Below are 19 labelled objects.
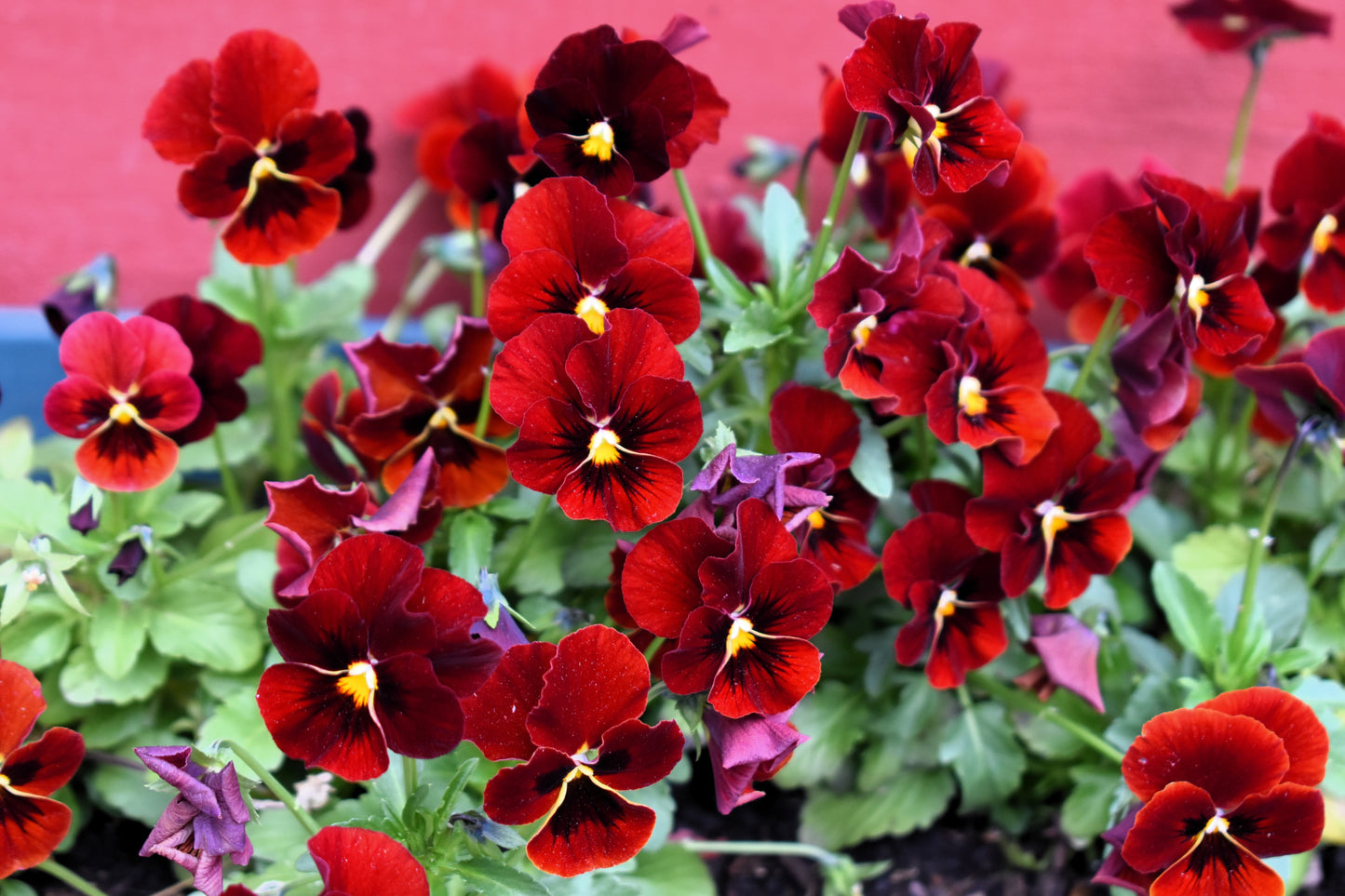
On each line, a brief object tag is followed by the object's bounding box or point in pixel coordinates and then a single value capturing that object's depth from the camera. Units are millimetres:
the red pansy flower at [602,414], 685
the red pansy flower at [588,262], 698
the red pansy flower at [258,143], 751
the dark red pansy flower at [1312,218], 800
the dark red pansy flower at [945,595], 751
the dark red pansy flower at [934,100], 701
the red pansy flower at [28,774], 702
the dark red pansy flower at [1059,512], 753
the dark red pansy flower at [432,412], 758
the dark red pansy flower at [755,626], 682
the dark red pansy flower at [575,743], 677
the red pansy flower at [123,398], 733
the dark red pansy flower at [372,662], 675
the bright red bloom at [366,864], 667
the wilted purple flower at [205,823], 675
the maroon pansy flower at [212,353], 765
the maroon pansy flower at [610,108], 714
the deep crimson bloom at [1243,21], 878
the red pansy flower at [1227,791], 696
